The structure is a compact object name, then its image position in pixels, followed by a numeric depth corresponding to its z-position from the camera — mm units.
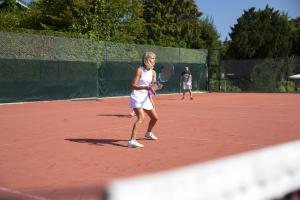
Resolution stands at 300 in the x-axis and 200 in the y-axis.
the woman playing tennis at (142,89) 7215
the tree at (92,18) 30891
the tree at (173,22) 44188
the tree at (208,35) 50094
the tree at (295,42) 44538
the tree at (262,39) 42656
